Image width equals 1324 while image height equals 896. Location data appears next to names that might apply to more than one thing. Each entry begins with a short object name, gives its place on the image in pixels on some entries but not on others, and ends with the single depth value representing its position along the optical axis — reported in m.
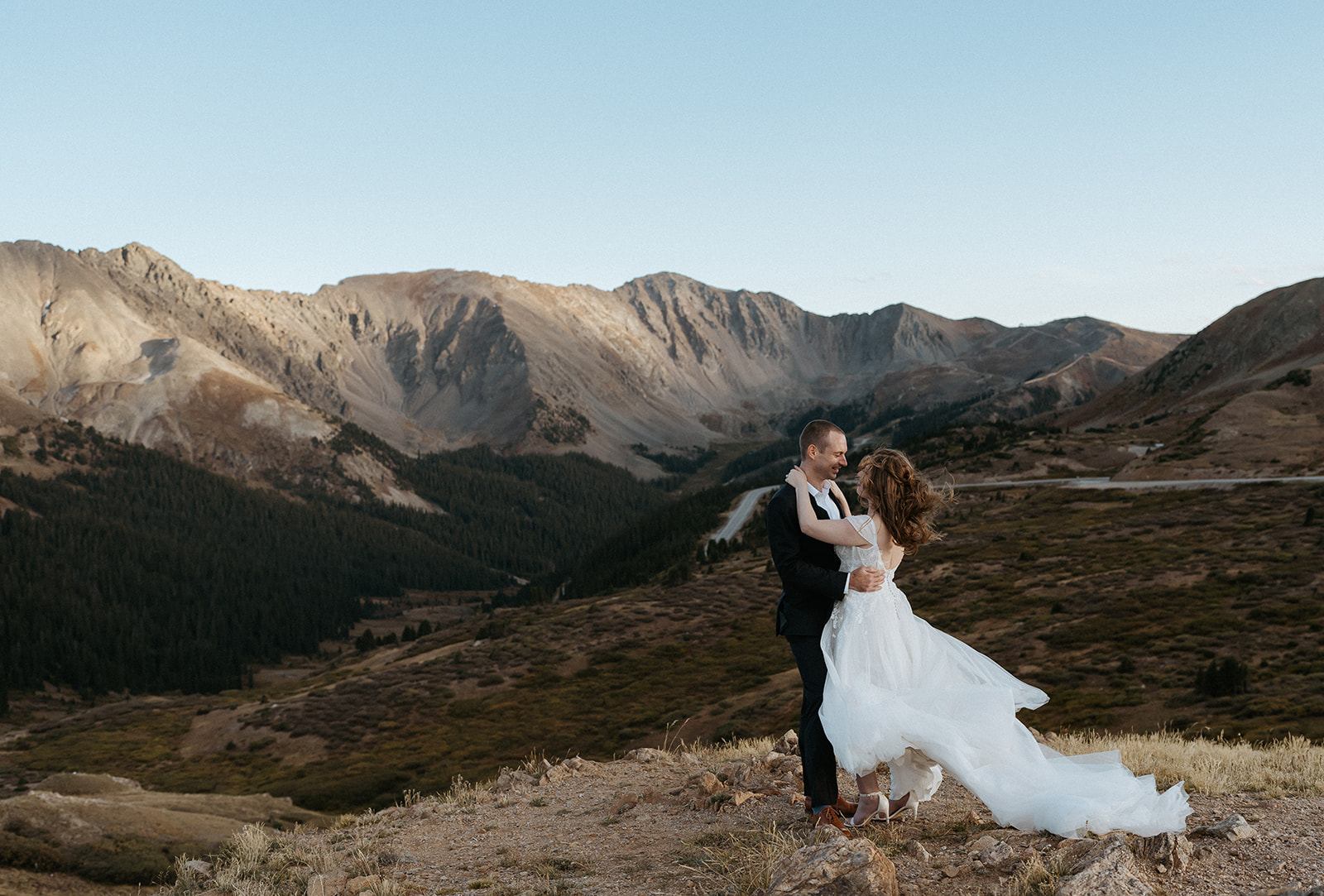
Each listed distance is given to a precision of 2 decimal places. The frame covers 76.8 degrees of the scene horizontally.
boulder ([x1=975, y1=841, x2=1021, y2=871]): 8.07
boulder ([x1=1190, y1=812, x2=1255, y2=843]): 8.39
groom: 9.15
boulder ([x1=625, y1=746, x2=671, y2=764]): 17.57
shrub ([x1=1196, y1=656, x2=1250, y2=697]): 27.62
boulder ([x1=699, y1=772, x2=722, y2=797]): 12.63
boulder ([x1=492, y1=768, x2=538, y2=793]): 16.61
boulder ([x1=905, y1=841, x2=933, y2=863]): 8.60
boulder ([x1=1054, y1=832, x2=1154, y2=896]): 7.09
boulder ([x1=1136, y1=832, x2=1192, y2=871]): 7.76
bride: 8.19
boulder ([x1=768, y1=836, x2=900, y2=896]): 7.52
